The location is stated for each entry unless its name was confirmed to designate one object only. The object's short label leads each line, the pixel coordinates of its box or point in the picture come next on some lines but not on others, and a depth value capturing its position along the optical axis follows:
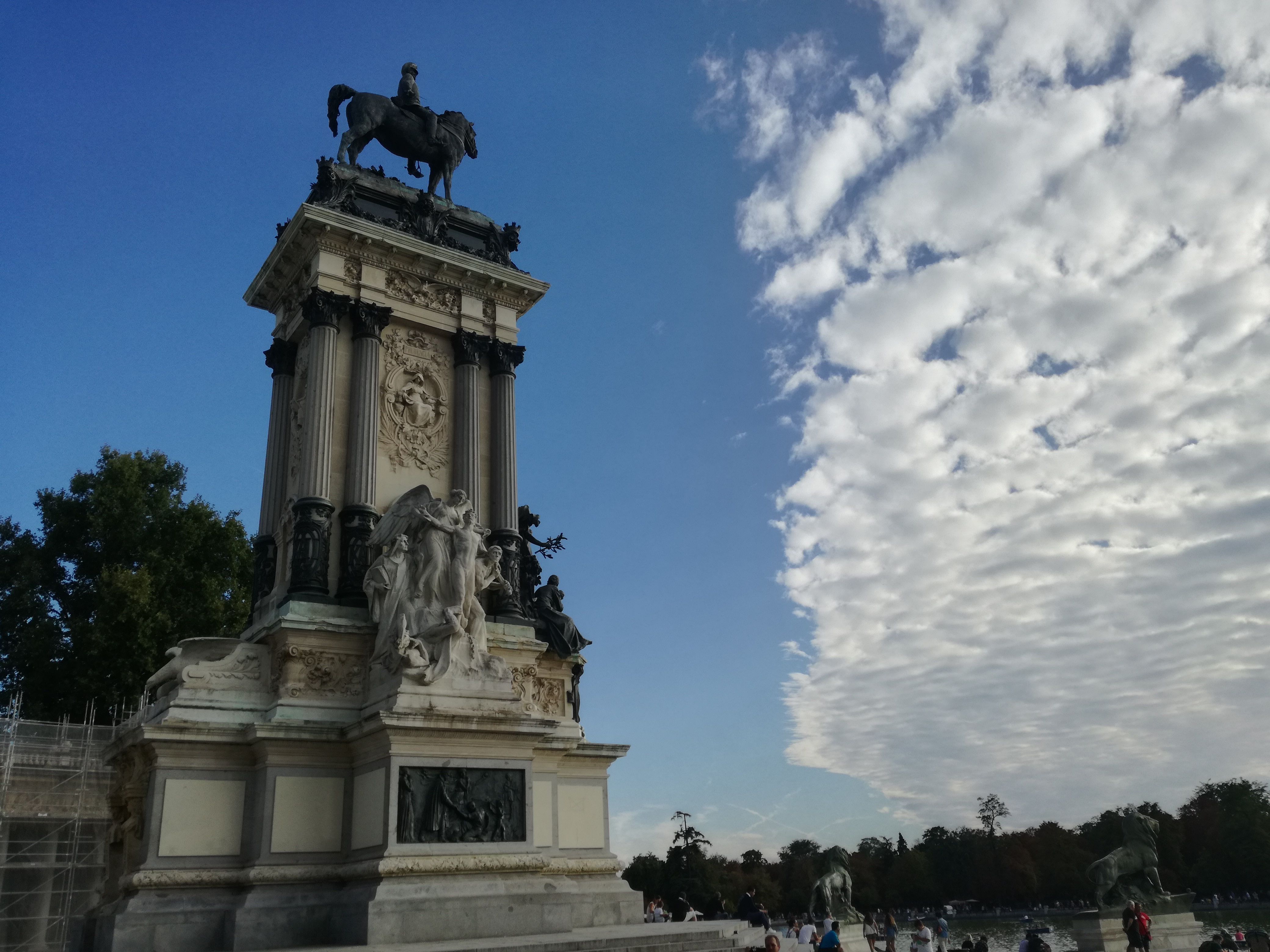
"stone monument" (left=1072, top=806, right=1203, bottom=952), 21.27
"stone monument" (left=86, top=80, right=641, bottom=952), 12.57
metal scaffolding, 18.47
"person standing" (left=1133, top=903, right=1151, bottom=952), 17.56
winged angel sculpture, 13.77
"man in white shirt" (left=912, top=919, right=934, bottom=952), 16.78
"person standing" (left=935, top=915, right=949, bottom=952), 22.59
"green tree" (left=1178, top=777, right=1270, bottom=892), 60.31
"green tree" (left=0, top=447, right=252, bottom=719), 27.08
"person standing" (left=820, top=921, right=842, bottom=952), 13.26
